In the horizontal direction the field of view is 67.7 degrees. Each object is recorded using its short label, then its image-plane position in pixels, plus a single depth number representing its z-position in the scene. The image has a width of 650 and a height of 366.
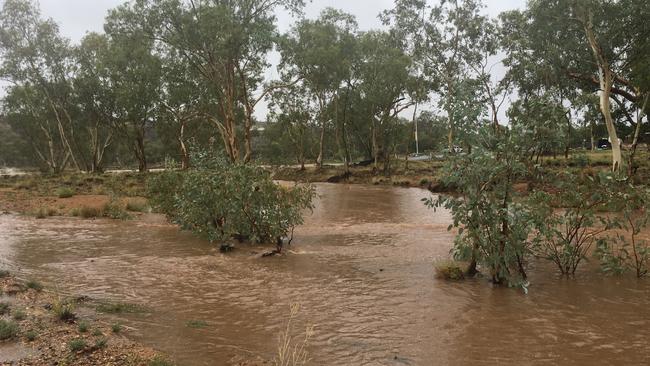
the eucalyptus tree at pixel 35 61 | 38.00
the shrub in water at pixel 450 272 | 8.55
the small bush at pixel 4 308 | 6.05
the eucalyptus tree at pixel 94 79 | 39.62
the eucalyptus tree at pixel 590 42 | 20.30
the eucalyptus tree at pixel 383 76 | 38.97
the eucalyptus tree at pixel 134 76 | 28.28
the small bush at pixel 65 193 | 23.59
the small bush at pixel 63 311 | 5.98
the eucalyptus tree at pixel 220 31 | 24.59
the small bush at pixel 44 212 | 17.48
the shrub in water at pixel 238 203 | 11.27
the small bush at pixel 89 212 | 17.79
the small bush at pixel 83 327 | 5.55
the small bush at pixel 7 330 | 5.22
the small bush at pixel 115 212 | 17.44
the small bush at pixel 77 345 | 4.99
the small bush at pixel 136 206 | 19.23
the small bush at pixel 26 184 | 29.89
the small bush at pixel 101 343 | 5.11
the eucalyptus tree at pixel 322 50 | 37.53
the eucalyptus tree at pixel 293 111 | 47.62
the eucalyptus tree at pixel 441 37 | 34.06
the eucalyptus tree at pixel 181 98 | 34.75
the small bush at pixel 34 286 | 7.41
